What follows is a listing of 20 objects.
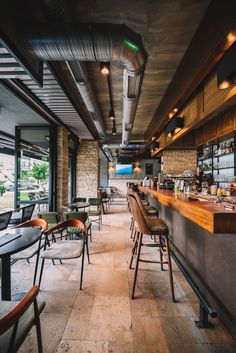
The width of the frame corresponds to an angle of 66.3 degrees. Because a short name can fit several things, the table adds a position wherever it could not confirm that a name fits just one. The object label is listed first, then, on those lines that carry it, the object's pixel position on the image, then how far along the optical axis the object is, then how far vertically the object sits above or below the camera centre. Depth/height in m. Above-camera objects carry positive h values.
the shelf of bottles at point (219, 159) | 4.78 +0.63
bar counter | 1.39 -0.80
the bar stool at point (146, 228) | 2.20 -0.62
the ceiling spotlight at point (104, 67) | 2.61 +1.61
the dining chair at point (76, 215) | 3.41 -0.70
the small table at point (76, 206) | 4.52 -0.70
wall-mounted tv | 13.31 +0.79
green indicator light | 1.82 +1.39
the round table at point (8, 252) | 1.65 -0.66
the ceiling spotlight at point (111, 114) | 4.81 +1.74
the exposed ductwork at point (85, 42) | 1.75 +1.36
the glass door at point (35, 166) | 5.01 +0.35
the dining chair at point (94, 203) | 4.95 -0.76
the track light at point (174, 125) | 3.89 +1.22
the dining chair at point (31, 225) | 2.39 -0.71
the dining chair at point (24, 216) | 3.70 -0.80
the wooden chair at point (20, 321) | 0.92 -0.95
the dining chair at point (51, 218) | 3.65 -0.80
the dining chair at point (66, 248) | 2.27 -0.96
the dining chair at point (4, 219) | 2.91 -0.67
